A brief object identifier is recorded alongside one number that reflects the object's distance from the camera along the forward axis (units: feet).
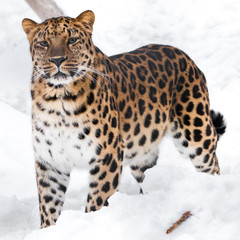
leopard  29.94
